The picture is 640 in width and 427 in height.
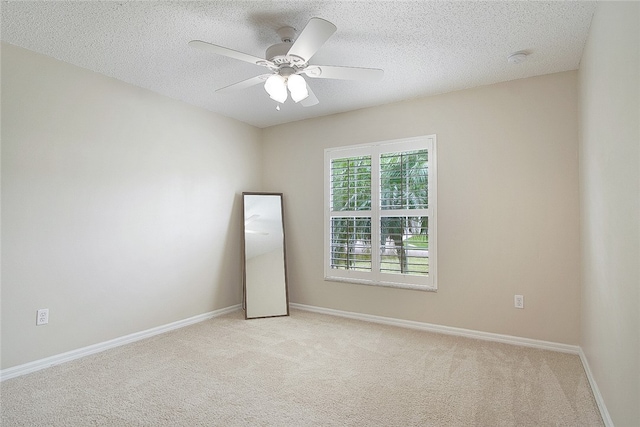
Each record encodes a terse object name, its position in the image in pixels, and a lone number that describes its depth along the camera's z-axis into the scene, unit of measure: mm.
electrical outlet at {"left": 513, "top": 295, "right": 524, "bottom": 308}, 3084
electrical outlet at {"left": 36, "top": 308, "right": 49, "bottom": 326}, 2641
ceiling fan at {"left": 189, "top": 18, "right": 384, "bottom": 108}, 2095
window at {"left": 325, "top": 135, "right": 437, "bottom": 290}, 3582
